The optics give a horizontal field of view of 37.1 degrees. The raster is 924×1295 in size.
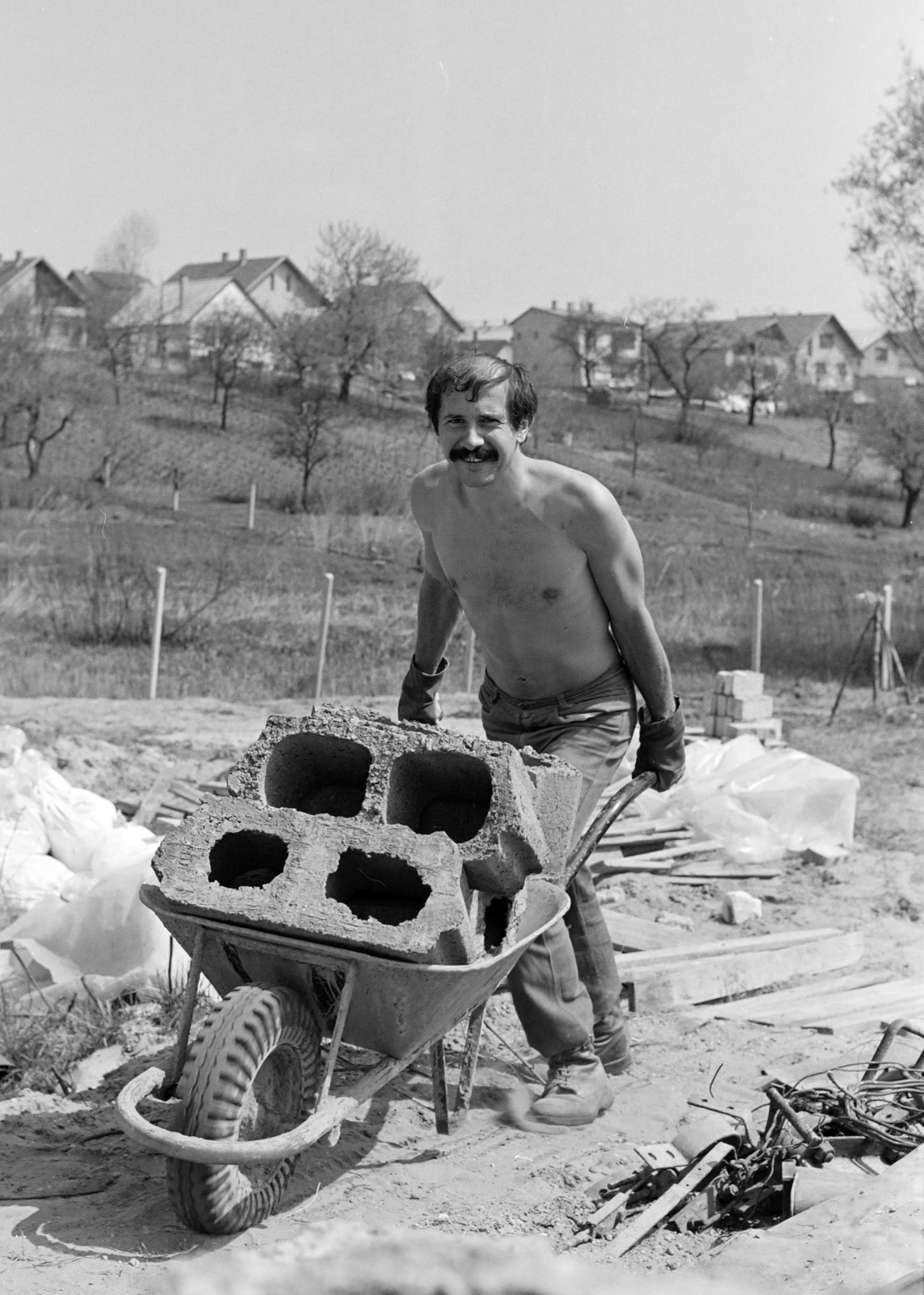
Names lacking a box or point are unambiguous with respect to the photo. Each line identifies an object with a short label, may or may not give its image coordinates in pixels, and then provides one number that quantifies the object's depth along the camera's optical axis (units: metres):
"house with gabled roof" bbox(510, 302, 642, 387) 64.31
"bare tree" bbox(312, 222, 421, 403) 51.22
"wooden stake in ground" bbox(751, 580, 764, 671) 14.63
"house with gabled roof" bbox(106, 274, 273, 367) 54.03
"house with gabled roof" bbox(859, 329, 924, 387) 74.62
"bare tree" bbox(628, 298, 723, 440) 63.59
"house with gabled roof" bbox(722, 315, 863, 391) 70.06
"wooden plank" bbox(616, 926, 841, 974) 5.31
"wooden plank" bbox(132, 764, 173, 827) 7.35
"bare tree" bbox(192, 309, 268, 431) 50.34
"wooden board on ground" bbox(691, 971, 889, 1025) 5.07
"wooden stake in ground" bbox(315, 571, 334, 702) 13.28
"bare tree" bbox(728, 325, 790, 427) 65.94
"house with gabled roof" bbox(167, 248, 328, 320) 64.25
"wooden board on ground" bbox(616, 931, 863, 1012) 5.11
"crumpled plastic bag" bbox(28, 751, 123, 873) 6.51
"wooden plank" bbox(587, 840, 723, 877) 7.04
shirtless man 3.81
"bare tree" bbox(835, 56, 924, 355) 17.44
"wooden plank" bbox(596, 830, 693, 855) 7.37
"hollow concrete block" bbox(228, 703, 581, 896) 3.29
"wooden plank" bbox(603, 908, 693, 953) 5.71
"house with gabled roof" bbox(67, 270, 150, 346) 53.56
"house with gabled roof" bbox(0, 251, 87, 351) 48.16
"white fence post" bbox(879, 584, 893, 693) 14.22
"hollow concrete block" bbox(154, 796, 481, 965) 3.02
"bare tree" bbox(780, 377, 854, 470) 60.34
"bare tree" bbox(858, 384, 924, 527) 48.16
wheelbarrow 2.91
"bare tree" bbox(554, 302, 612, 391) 64.94
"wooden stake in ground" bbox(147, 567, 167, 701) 12.34
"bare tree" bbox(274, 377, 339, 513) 39.72
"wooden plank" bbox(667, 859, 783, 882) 7.11
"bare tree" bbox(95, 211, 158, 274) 62.84
